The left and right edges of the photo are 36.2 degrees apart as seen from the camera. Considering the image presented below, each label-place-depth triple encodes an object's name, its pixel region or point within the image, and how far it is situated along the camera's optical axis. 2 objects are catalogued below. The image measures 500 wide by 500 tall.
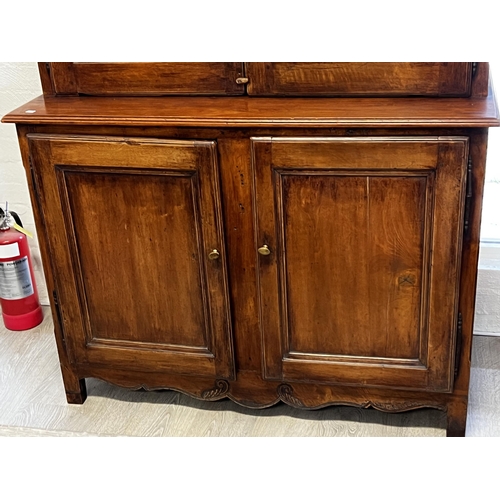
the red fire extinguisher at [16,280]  2.29
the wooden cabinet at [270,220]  1.62
